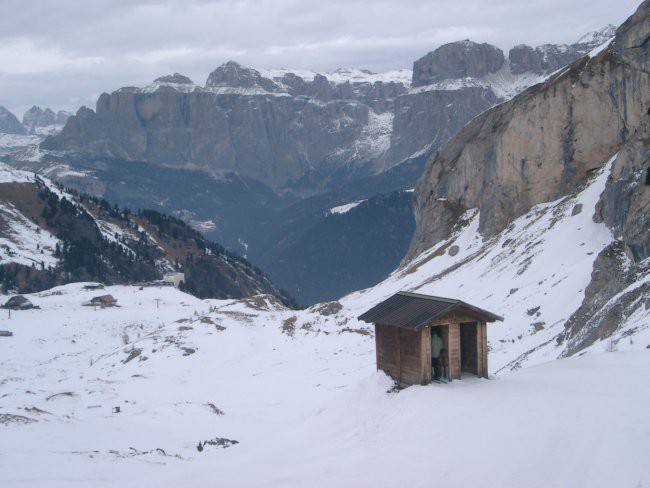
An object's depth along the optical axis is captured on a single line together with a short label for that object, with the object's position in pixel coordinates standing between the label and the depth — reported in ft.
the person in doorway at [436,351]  75.41
